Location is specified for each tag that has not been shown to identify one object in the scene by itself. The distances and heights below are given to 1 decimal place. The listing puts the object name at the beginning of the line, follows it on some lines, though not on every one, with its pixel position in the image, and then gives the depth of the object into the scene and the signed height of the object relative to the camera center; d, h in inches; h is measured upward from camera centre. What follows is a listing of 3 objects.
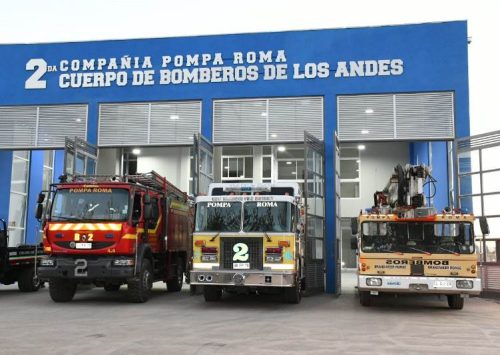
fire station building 685.9 +193.5
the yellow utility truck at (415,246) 446.3 -0.7
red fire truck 481.7 +5.5
